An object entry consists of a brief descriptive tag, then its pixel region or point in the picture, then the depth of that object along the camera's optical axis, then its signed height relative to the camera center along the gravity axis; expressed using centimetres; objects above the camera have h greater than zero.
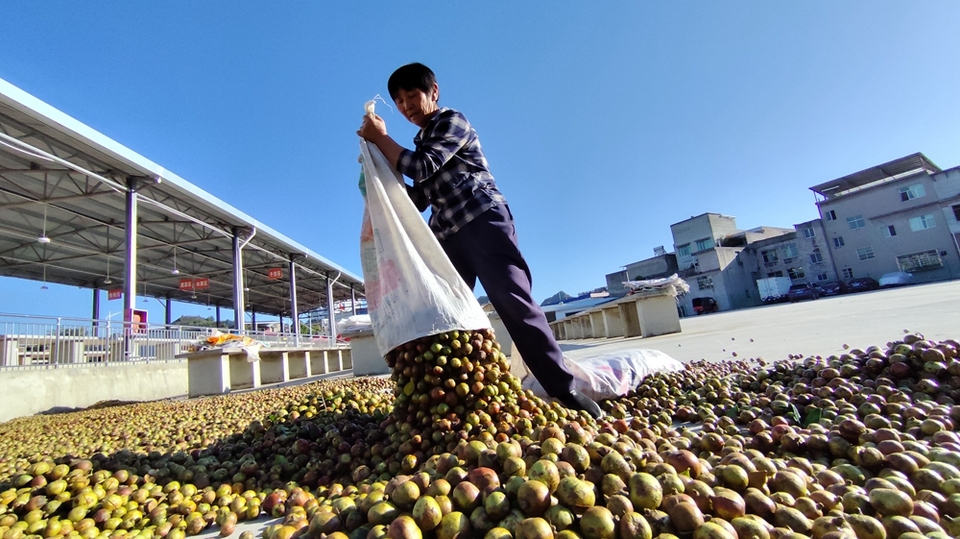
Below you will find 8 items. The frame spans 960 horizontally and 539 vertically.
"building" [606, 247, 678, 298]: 4831 +454
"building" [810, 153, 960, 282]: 3119 +435
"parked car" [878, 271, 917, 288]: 3078 -22
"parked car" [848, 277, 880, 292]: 3147 -26
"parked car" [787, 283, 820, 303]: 3141 -29
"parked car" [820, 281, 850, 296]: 3203 -28
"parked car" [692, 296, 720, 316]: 3953 -23
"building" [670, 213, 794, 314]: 4006 +402
